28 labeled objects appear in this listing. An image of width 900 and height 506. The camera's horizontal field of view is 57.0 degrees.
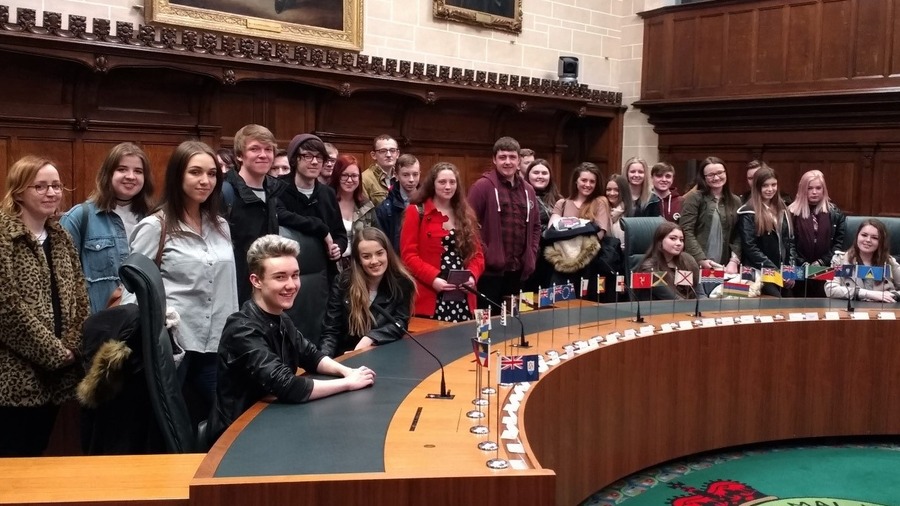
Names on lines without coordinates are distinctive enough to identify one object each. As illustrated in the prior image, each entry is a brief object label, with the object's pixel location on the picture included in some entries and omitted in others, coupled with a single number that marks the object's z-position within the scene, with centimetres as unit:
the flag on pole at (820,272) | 502
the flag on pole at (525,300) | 385
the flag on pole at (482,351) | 258
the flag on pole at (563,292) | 409
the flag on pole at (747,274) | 489
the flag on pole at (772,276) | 483
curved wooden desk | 200
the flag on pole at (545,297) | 400
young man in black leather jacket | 271
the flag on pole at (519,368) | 256
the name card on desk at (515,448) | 225
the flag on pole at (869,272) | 505
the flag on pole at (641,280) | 451
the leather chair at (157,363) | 254
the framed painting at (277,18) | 773
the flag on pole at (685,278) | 498
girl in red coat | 461
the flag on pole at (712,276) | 481
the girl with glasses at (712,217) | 610
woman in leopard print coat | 289
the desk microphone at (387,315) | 382
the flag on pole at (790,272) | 501
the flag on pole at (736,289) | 482
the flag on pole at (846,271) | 507
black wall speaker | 1077
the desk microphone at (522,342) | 367
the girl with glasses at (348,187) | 523
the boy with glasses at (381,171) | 599
